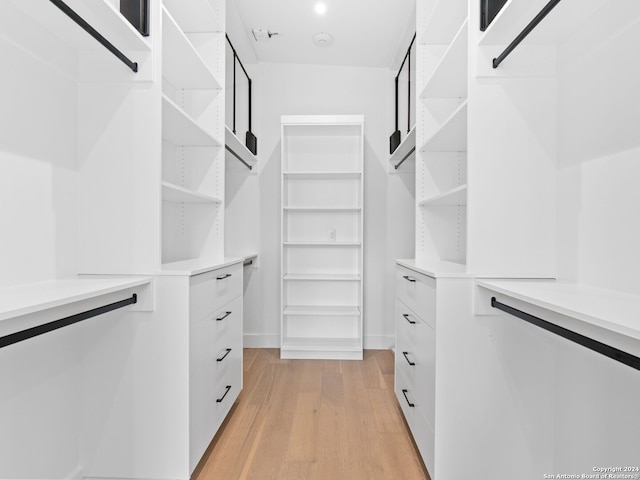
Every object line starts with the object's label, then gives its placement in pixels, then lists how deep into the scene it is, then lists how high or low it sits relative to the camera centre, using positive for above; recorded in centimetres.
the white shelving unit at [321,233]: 329 +5
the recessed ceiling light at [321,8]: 253 +161
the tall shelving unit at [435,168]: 219 +43
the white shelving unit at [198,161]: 220 +47
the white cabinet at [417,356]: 150 -56
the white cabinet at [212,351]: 151 -55
